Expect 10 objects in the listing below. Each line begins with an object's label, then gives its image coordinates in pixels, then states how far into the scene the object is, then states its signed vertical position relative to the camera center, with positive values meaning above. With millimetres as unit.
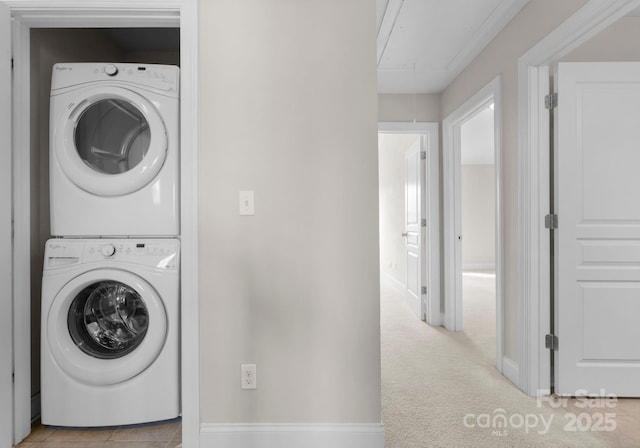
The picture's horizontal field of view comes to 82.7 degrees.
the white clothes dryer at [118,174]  1898 +330
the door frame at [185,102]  1686 +590
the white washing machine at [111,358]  1854 -611
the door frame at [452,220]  3637 +65
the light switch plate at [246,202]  1720 +119
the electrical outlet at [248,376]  1711 -698
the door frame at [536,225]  2252 +6
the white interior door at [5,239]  1689 -48
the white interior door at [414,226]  3994 +7
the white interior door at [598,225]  2174 +4
